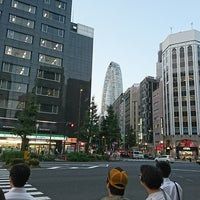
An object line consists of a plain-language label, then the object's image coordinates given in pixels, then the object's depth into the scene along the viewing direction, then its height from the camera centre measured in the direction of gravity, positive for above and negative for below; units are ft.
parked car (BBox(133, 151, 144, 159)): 212.64 -6.09
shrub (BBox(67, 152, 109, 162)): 126.00 -5.67
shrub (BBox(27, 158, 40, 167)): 81.25 -5.79
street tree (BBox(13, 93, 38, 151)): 120.67 +10.76
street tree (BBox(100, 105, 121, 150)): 193.77 +12.58
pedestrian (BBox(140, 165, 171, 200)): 10.34 -1.42
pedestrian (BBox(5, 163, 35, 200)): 10.80 -1.68
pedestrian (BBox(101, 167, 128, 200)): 9.79 -1.43
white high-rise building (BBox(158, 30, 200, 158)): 262.88 +59.44
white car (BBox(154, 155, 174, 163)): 154.12 -5.51
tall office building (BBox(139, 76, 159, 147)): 359.66 +55.90
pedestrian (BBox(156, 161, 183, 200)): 12.92 -1.98
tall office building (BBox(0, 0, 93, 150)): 181.88 +62.36
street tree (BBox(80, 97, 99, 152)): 155.02 +12.57
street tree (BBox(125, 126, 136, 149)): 324.52 +10.57
